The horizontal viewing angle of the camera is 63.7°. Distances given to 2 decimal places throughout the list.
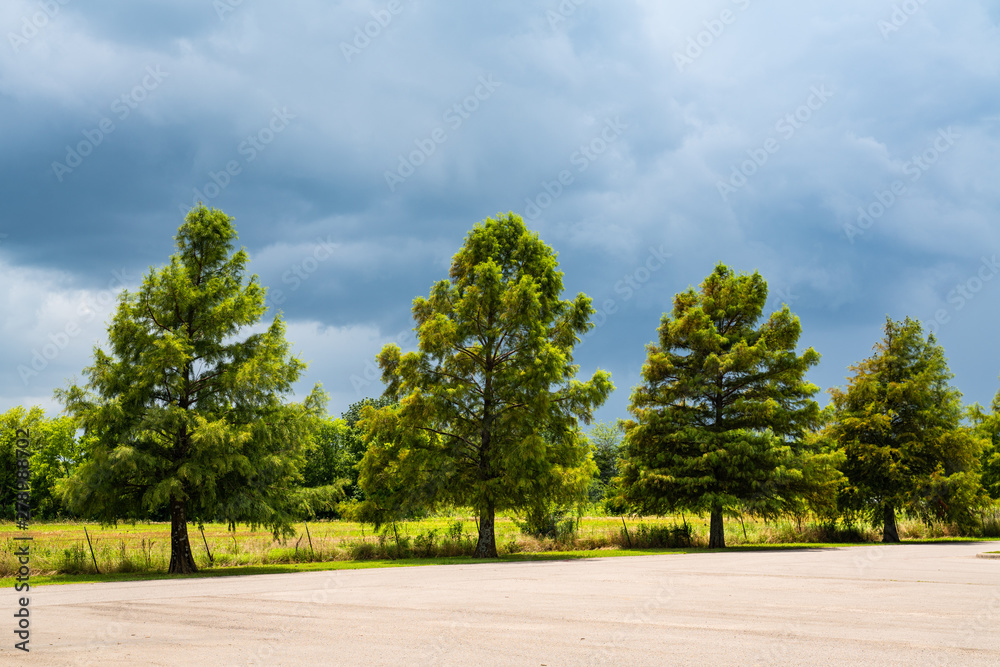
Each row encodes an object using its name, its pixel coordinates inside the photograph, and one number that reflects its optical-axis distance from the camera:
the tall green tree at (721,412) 35.00
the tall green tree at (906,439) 41.56
